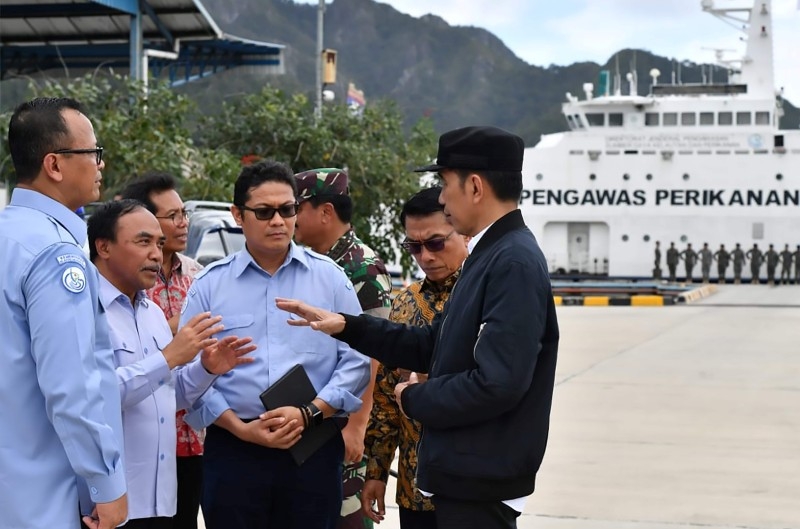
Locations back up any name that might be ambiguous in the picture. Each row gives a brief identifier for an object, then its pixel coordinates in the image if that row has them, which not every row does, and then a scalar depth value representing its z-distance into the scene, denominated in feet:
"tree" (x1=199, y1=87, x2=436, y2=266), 69.87
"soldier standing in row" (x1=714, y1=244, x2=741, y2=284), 135.23
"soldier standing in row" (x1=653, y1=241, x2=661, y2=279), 138.04
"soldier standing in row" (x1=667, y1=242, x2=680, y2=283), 135.95
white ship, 138.21
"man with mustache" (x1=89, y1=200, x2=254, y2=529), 11.92
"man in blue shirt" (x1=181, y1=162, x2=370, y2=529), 12.96
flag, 96.27
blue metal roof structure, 89.10
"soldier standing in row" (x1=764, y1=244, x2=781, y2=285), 133.69
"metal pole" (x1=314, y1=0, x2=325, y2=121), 74.38
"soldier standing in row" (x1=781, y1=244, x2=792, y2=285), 133.59
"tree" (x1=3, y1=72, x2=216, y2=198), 54.13
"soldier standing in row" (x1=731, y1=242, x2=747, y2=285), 134.51
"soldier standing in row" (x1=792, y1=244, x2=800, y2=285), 134.21
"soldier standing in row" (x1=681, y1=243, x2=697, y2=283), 136.46
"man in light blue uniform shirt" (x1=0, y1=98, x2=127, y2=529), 9.70
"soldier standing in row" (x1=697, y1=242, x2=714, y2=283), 134.34
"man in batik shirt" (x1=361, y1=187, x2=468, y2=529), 14.06
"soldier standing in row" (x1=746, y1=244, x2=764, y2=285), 135.03
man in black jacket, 10.34
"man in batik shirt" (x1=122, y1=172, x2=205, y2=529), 14.76
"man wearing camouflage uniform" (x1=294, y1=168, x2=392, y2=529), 15.33
